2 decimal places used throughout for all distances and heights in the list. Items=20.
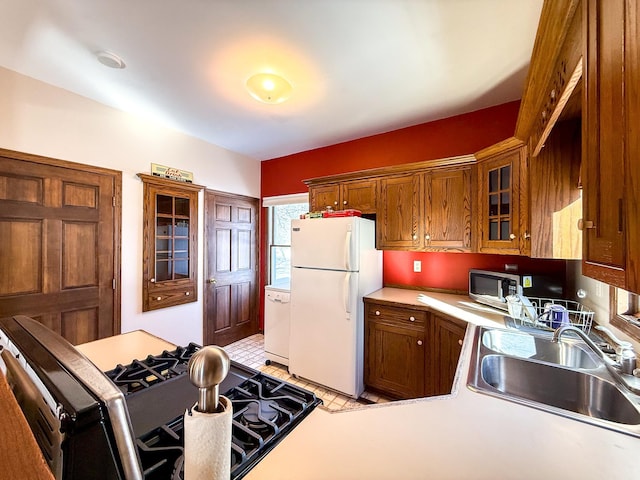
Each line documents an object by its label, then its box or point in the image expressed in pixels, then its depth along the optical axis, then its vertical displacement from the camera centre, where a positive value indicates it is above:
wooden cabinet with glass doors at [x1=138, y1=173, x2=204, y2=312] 2.74 -0.04
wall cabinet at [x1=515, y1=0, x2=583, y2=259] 0.98 +0.55
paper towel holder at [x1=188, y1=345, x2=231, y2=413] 0.39 -0.20
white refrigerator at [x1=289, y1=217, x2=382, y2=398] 2.39 -0.54
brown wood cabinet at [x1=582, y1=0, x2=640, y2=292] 0.54 +0.23
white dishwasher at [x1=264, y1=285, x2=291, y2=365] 3.02 -0.99
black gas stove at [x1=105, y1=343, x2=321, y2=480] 0.62 -0.51
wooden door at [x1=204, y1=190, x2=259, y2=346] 3.38 -0.40
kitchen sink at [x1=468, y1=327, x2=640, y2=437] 0.98 -0.61
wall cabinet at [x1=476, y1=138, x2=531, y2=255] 1.78 +0.30
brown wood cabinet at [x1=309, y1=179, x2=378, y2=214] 2.76 +0.48
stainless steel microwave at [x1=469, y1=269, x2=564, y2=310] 1.96 -0.35
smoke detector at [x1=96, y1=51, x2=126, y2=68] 1.75 +1.21
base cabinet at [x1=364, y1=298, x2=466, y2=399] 2.07 -0.94
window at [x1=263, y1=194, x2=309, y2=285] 3.97 +0.01
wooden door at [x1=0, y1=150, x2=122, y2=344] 1.98 -0.05
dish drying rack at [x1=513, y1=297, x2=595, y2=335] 1.57 -0.50
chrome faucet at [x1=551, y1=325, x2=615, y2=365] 1.17 -0.48
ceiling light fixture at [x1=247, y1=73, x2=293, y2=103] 1.89 +1.12
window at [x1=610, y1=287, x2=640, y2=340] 1.26 -0.37
